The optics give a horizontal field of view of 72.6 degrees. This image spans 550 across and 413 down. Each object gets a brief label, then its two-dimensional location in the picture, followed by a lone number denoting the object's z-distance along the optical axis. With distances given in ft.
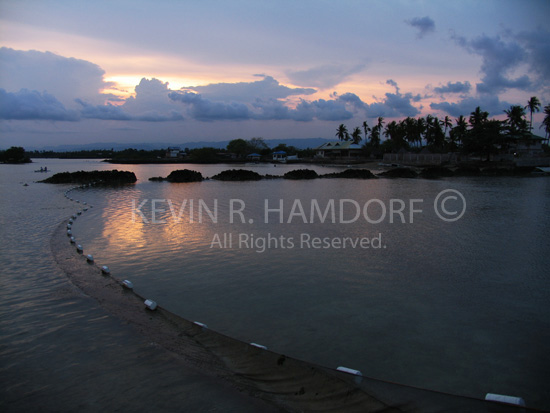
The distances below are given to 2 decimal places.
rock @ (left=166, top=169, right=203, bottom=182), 138.10
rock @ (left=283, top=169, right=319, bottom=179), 152.25
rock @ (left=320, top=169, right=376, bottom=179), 154.81
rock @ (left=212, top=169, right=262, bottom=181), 145.18
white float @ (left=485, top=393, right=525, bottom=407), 13.14
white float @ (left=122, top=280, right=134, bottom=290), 26.43
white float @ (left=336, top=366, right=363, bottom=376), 15.05
